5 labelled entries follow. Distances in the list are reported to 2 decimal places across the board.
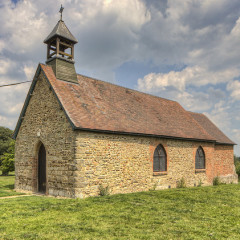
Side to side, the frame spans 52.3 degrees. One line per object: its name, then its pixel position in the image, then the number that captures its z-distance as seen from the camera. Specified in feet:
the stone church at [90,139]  41.70
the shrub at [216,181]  65.08
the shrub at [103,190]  41.75
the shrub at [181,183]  57.67
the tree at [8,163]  107.76
